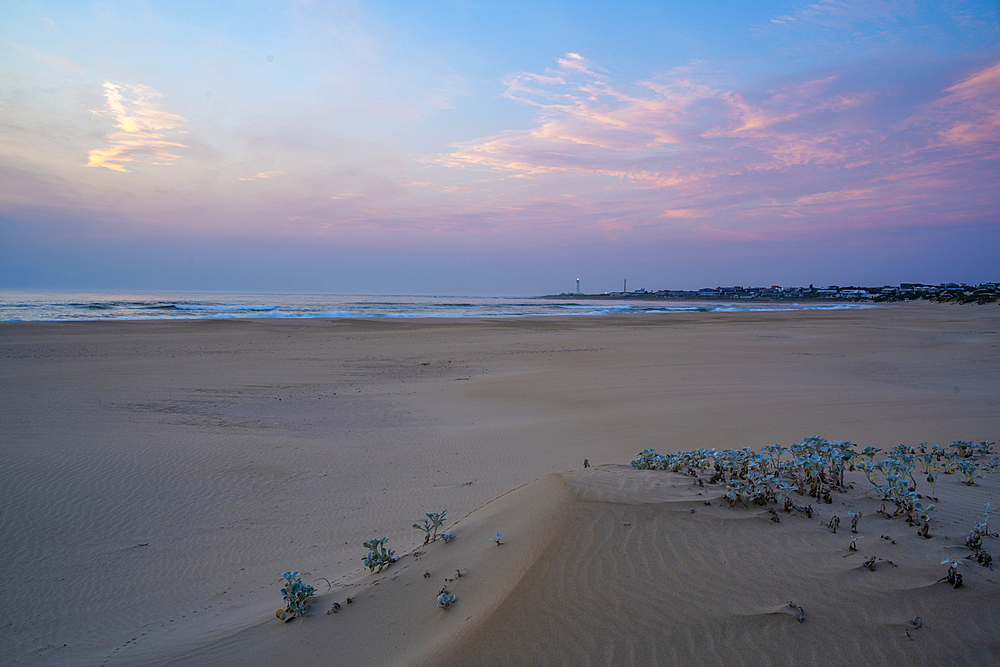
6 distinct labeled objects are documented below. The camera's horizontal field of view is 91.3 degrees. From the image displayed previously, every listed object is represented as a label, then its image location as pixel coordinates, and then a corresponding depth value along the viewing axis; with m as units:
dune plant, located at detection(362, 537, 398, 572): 3.58
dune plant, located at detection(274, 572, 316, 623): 3.19
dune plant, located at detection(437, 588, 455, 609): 2.93
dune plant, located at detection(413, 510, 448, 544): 3.74
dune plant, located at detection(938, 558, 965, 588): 2.72
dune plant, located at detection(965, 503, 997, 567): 2.94
